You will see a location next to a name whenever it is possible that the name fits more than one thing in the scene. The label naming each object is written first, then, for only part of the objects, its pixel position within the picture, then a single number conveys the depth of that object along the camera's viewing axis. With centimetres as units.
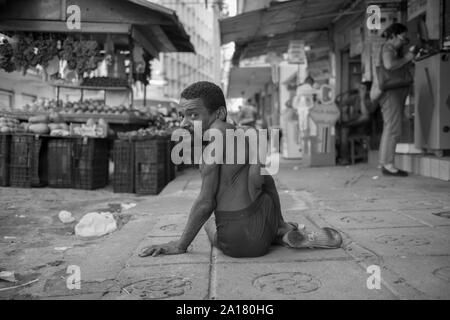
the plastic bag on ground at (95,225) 429
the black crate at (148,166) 745
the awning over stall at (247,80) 2014
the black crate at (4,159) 791
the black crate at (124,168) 755
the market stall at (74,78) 788
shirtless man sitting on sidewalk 275
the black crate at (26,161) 786
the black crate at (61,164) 786
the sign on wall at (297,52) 1191
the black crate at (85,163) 777
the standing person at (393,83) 701
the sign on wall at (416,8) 726
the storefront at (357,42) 655
